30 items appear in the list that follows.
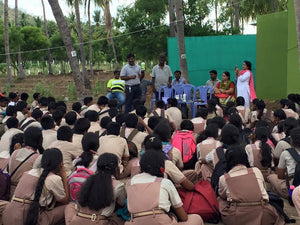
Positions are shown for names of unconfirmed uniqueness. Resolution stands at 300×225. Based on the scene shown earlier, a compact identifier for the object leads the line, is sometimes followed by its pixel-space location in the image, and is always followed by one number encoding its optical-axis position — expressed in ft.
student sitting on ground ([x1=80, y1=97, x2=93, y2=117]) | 27.04
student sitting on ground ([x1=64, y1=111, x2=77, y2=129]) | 21.57
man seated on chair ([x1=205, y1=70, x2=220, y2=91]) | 33.50
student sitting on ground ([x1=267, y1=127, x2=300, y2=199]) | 14.94
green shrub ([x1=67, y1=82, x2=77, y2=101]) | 50.56
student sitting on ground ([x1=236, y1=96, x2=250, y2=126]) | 25.15
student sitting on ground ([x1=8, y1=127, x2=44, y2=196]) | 15.20
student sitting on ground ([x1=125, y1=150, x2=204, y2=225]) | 11.51
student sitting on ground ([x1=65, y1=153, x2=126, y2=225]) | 11.91
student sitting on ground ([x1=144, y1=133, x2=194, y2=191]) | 13.57
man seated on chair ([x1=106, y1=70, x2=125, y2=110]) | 33.47
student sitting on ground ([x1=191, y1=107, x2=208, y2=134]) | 22.27
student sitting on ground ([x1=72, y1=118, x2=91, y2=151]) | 18.67
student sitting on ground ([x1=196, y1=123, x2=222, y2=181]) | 17.06
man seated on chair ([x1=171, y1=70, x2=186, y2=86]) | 34.99
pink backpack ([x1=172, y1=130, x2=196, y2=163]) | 18.76
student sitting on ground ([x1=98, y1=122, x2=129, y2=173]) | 17.24
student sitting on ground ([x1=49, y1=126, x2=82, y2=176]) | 16.67
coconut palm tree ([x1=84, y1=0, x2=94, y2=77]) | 86.48
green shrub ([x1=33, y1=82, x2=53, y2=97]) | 52.02
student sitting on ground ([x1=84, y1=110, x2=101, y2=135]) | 21.15
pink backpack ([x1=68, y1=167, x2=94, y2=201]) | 13.74
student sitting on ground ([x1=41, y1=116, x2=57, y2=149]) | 19.26
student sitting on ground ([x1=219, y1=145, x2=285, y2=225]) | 13.17
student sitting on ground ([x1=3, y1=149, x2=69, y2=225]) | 12.99
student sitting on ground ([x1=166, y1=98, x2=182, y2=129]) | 25.48
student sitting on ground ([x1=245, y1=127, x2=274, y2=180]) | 16.45
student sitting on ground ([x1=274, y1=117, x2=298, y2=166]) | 15.89
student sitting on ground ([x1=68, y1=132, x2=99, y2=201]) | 13.80
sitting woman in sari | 31.32
